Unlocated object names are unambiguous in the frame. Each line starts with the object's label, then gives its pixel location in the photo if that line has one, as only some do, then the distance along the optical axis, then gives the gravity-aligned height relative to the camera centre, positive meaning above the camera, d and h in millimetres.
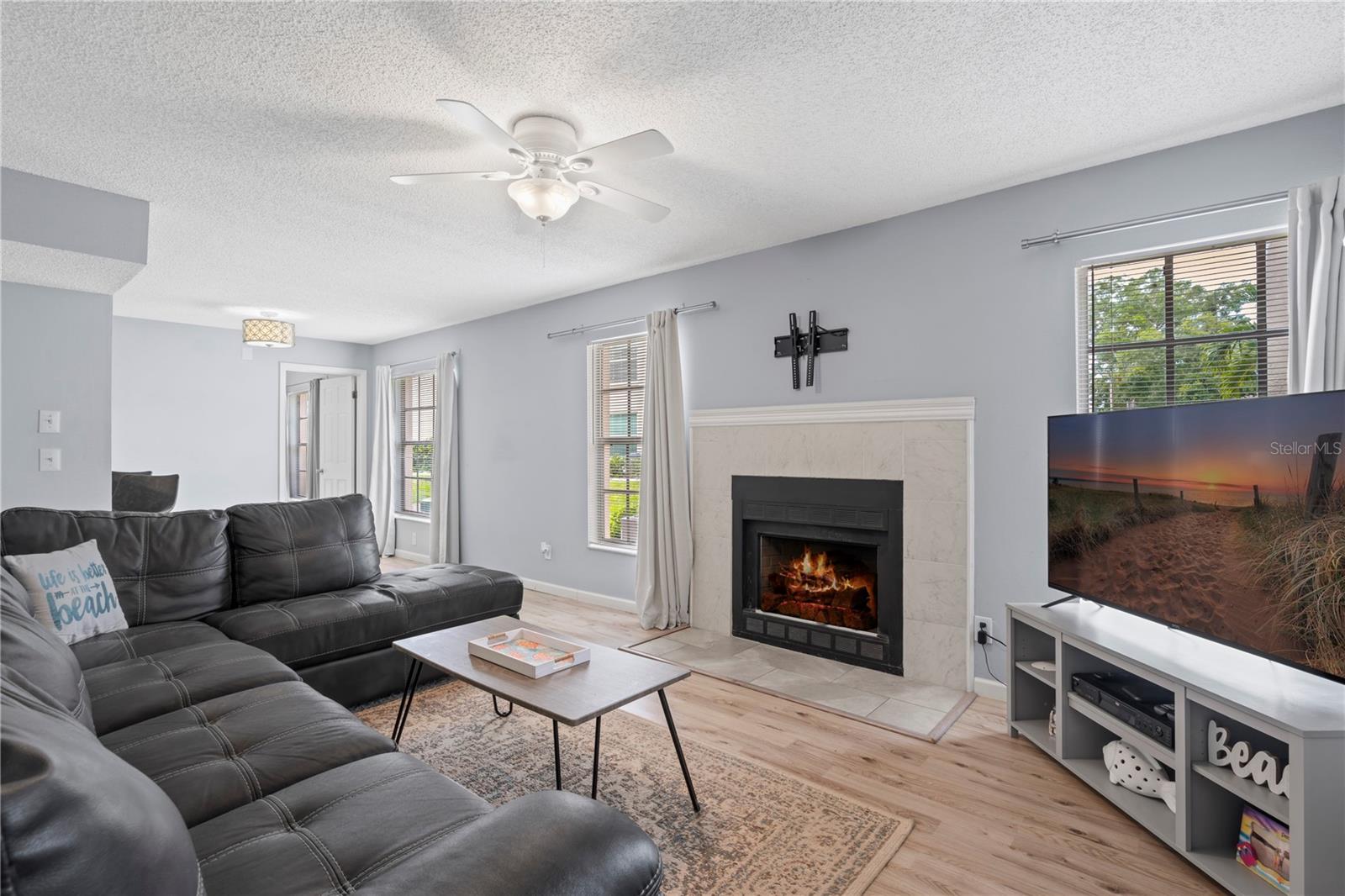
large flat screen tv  1697 -228
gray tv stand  1521 -813
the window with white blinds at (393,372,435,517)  6945 +64
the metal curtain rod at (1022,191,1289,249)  2504 +973
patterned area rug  1852 -1222
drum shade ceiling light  5562 +1016
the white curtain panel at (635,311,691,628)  4414 -359
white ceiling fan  2266 +1065
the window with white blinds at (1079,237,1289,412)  2543 +511
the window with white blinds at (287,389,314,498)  8570 -14
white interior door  7484 +129
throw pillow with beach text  2252 -529
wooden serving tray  2115 -726
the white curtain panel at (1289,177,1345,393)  2250 +572
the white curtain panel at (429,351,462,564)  6316 -355
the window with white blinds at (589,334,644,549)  4961 +76
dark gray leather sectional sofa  658 -724
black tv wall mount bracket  3762 +635
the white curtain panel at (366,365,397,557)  7066 -189
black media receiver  1992 -850
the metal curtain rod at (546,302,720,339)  4355 +963
